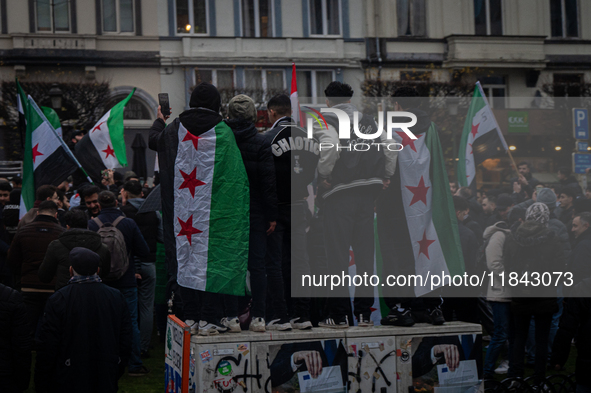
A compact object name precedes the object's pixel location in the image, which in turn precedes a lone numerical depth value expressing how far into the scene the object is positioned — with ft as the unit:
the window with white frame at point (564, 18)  99.86
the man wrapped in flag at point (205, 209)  17.67
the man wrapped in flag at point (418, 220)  19.79
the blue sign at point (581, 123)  51.83
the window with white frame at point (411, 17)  94.68
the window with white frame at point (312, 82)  90.58
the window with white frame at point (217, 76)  87.92
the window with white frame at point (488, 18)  96.68
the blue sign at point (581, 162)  50.70
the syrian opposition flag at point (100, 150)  39.58
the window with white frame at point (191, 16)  89.86
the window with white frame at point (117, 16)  87.56
